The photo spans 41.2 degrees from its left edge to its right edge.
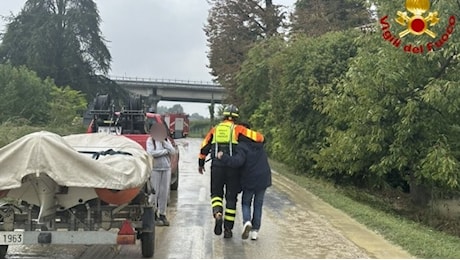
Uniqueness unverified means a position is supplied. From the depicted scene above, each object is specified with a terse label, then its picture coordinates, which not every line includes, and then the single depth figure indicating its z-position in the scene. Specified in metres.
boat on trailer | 6.62
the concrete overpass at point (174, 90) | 84.69
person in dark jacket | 8.69
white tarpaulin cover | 6.57
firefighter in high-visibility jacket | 8.79
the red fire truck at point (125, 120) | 13.28
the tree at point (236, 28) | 42.19
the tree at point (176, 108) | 127.86
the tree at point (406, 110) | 13.80
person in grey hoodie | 9.67
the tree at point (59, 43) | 59.50
